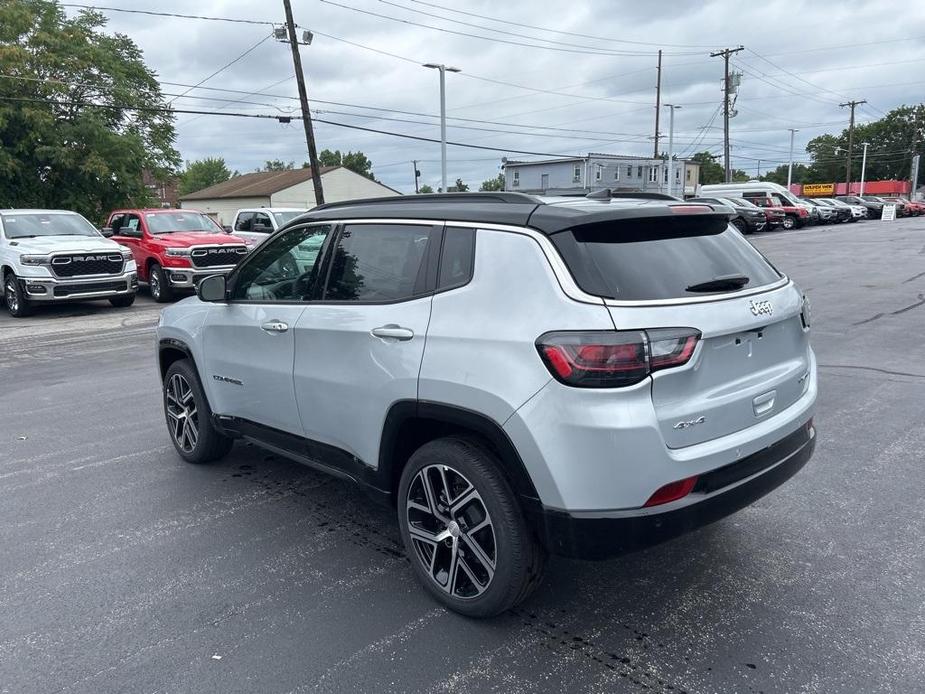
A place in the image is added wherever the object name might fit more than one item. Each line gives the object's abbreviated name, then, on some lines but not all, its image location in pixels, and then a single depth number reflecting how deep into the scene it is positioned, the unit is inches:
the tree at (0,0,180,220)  966.4
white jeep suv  107.3
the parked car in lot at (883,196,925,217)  2044.8
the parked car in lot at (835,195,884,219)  1934.1
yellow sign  3909.9
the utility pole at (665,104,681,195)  1804.9
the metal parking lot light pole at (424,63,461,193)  1216.2
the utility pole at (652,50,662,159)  2005.4
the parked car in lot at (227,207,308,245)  728.3
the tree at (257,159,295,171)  5428.2
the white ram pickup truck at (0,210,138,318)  537.3
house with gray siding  2883.9
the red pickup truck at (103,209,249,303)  620.4
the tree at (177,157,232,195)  5017.2
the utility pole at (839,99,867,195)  2989.2
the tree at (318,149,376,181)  4715.8
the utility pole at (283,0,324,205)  1027.9
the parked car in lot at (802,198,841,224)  1610.5
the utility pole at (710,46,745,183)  2117.4
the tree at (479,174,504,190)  4495.3
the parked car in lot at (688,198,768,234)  1339.8
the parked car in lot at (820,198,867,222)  1726.3
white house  2406.5
